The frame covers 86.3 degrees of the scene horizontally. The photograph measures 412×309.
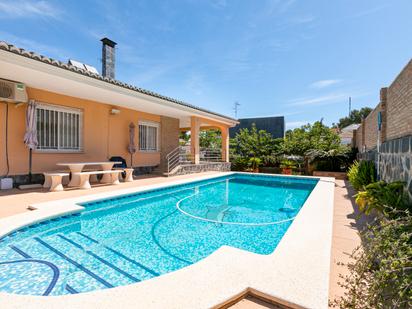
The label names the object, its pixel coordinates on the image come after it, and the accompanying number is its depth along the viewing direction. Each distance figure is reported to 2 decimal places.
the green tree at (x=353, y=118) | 55.83
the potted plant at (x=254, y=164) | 17.31
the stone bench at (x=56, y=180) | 7.70
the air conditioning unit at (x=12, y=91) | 7.19
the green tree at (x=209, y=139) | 26.05
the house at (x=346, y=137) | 25.83
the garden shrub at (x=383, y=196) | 3.68
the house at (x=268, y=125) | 27.97
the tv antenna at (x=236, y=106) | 33.06
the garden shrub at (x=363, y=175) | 7.19
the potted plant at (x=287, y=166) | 15.78
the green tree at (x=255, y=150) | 17.64
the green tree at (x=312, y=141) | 15.85
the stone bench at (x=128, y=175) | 10.53
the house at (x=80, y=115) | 6.95
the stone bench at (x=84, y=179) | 8.40
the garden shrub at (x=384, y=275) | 1.60
